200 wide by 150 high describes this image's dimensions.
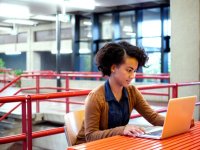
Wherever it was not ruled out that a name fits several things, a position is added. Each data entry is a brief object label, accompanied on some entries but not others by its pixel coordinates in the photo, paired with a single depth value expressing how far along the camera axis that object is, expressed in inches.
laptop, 68.9
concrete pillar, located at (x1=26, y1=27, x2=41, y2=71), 700.9
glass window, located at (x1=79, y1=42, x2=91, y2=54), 538.3
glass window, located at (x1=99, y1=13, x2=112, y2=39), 515.5
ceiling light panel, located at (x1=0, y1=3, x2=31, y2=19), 404.2
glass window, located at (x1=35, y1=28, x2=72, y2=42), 609.6
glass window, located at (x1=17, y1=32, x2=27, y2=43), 728.3
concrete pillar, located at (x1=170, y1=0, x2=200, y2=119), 221.5
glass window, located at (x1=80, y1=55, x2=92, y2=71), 538.7
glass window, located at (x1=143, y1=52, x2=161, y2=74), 452.1
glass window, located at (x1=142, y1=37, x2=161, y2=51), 452.4
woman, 76.1
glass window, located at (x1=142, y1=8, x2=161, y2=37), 455.5
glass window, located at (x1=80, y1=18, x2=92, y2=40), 539.2
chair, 79.9
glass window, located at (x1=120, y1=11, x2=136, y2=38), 484.4
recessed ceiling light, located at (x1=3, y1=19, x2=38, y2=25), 565.2
